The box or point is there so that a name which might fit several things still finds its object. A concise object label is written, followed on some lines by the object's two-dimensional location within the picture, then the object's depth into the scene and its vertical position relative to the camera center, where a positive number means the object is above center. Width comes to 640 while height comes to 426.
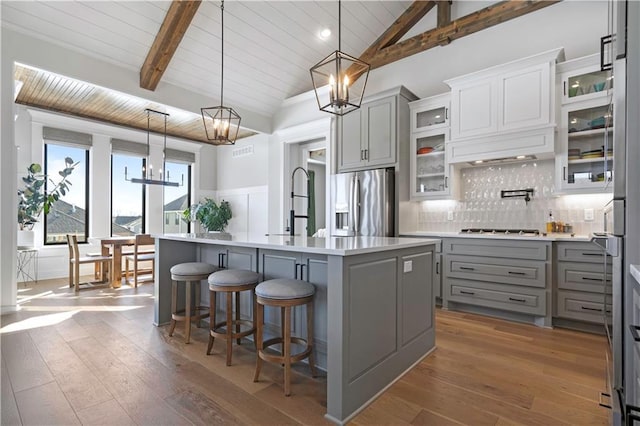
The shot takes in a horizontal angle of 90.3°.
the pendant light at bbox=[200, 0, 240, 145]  3.32 +0.86
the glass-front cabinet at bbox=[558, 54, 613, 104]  3.18 +1.38
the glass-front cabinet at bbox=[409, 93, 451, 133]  4.20 +1.37
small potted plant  7.59 -0.10
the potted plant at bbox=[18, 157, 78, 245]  5.06 +0.15
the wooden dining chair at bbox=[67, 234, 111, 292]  4.81 -0.81
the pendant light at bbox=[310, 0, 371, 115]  2.23 +0.94
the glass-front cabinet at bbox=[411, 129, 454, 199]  4.25 +0.64
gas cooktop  3.58 -0.24
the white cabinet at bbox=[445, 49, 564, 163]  3.36 +1.18
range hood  3.39 +0.74
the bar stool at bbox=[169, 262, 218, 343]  2.81 -0.59
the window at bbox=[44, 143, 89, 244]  5.98 +0.23
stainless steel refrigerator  4.33 +0.12
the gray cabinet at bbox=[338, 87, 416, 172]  4.39 +1.16
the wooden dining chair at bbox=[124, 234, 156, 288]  5.24 -0.82
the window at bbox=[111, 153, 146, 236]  6.78 +0.27
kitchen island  1.79 -0.59
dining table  5.20 -0.74
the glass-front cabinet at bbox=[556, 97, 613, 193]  3.23 +0.70
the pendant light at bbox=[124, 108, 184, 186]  5.48 +0.87
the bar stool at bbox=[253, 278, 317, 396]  2.01 -0.61
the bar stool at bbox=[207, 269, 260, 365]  2.40 -0.58
